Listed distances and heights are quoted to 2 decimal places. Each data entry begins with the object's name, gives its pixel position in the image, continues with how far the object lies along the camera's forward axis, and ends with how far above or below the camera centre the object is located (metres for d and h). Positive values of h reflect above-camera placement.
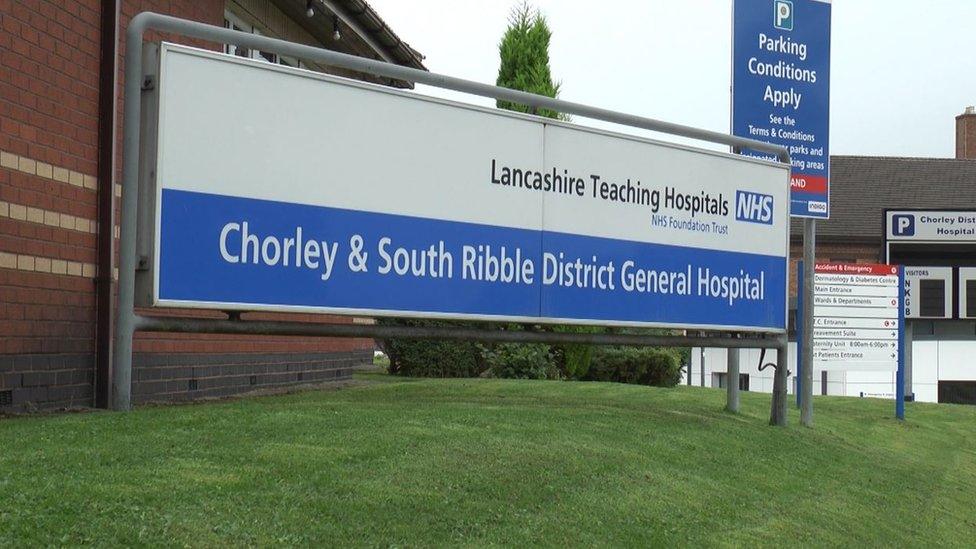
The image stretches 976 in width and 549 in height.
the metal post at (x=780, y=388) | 12.16 -0.90
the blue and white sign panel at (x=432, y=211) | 8.12 +0.66
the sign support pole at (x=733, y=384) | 13.18 -0.96
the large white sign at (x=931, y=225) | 23.53 +1.67
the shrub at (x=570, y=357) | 21.66 -1.11
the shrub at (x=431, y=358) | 20.22 -1.10
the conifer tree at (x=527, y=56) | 21.30 +4.33
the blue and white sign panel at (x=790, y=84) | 13.40 +2.47
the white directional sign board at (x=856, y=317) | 16.17 -0.21
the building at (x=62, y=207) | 8.92 +0.64
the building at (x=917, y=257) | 35.75 +1.48
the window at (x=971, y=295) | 35.41 +0.26
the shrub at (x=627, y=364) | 23.42 -1.32
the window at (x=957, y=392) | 45.38 -3.38
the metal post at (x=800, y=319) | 13.23 -0.21
